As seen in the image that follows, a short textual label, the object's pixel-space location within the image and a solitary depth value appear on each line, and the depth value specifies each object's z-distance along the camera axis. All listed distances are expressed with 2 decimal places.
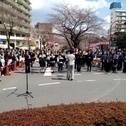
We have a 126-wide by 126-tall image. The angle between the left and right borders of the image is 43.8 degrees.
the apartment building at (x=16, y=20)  34.25
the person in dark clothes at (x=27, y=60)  11.10
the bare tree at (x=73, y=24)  20.27
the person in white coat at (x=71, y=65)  8.94
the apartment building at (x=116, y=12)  74.43
